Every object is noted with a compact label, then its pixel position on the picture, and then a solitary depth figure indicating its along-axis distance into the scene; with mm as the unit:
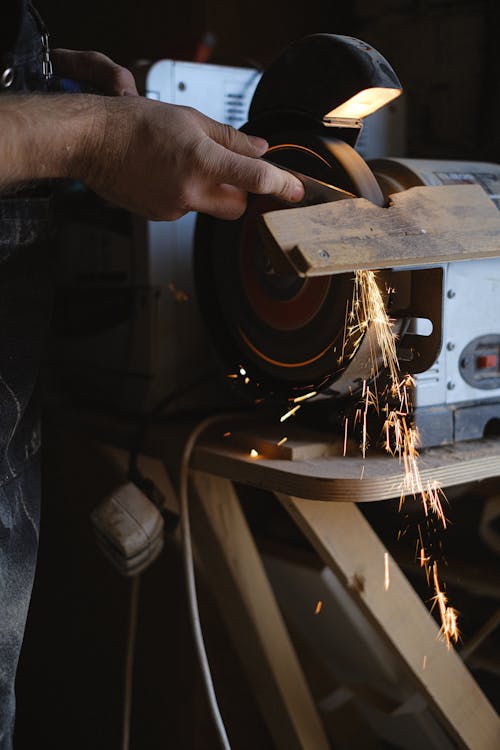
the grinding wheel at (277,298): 972
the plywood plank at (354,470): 932
